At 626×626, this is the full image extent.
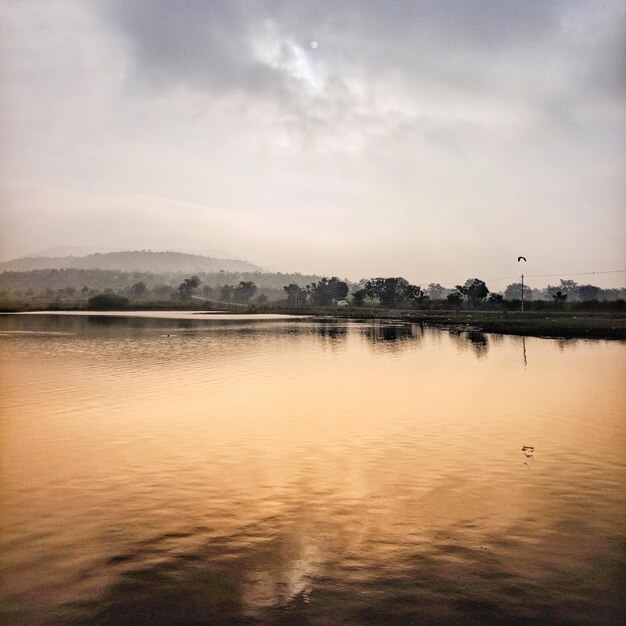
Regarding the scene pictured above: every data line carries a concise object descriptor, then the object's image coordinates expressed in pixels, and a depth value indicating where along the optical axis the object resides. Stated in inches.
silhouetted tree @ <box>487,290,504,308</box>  7194.9
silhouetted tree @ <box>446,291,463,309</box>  7583.7
